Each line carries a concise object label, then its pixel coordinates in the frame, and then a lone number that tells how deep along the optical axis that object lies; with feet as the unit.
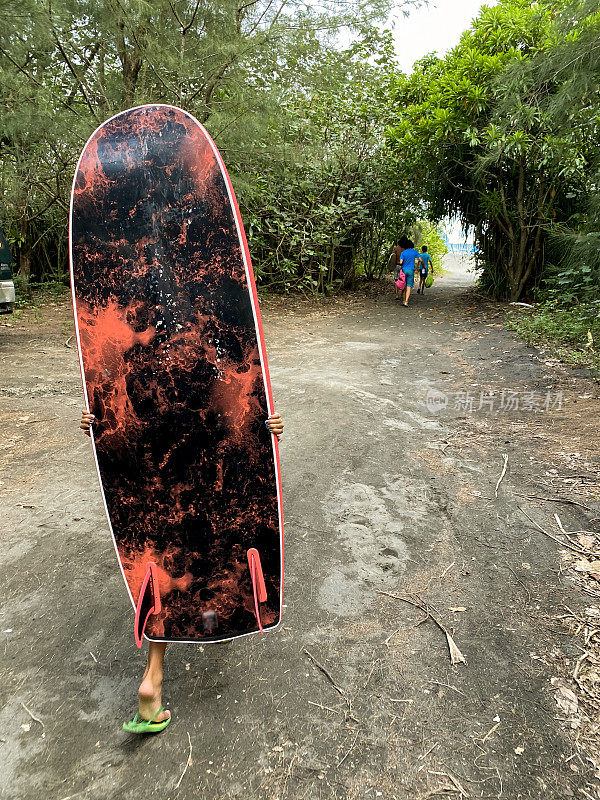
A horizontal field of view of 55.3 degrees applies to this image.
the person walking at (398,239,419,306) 34.06
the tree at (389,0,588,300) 25.77
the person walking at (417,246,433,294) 40.26
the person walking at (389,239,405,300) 36.27
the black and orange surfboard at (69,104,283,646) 5.91
